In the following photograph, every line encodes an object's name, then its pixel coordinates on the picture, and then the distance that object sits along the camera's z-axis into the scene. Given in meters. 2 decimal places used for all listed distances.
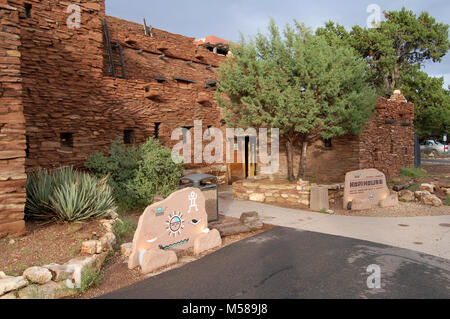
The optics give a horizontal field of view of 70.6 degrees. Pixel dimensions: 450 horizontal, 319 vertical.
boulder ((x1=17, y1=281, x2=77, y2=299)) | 3.71
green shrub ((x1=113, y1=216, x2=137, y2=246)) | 6.10
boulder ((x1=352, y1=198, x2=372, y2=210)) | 9.16
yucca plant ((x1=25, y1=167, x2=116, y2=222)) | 5.89
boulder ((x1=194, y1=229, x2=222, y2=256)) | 5.56
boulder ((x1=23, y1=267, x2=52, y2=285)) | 3.91
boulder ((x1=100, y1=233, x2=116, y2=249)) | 5.13
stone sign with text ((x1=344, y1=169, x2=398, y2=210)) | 9.24
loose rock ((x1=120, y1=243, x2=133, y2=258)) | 5.35
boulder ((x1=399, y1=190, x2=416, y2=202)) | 10.59
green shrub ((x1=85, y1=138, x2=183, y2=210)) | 8.70
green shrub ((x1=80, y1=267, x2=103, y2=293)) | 4.10
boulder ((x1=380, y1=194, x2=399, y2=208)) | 9.52
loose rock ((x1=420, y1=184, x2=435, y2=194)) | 11.65
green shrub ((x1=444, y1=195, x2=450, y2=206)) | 10.00
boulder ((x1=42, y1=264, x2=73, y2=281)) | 4.09
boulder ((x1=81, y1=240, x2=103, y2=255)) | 4.85
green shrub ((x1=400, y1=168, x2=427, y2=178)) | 15.27
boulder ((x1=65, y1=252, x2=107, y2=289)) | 4.09
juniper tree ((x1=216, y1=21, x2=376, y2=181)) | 9.88
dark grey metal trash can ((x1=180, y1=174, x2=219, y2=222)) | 7.50
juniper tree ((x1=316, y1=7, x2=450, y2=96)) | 23.39
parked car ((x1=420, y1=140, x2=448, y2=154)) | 33.13
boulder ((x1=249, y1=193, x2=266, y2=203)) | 10.70
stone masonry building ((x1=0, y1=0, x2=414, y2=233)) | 5.37
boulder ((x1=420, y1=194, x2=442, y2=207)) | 9.71
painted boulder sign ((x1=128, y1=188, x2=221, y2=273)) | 4.88
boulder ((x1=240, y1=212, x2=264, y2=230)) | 6.98
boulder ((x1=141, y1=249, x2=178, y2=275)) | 4.71
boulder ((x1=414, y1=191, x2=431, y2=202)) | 10.23
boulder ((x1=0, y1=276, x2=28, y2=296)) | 3.64
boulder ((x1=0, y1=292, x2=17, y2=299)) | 3.60
